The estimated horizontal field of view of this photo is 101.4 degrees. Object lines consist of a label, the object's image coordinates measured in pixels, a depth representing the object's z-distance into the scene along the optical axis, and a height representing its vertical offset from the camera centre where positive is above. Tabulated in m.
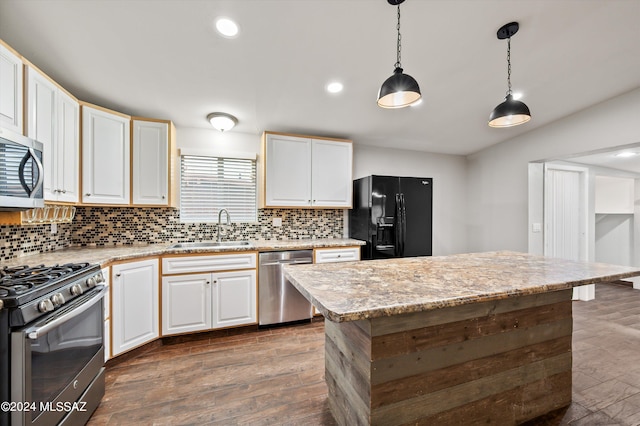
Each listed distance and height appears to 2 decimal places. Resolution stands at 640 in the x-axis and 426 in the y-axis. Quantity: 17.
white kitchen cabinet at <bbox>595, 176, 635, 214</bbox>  4.77 +0.35
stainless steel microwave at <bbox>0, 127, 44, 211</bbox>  1.48 +0.24
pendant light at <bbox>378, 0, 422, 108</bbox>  1.53 +0.75
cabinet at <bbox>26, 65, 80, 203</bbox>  1.81 +0.61
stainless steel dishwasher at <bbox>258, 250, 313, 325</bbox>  2.87 -0.88
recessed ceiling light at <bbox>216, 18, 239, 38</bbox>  1.78 +1.29
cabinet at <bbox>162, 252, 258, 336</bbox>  2.56 -0.82
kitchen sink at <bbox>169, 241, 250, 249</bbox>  3.00 -0.37
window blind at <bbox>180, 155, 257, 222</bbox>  3.27 +0.31
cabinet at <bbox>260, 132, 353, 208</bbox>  3.25 +0.54
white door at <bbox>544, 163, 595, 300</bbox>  3.98 +0.00
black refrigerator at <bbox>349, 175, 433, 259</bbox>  3.29 -0.04
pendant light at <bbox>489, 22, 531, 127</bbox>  1.91 +0.76
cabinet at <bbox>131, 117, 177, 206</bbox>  2.71 +0.53
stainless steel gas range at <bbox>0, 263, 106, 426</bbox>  1.17 -0.68
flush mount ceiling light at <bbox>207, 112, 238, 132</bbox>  2.92 +1.04
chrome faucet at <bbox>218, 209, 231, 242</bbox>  3.21 -0.05
